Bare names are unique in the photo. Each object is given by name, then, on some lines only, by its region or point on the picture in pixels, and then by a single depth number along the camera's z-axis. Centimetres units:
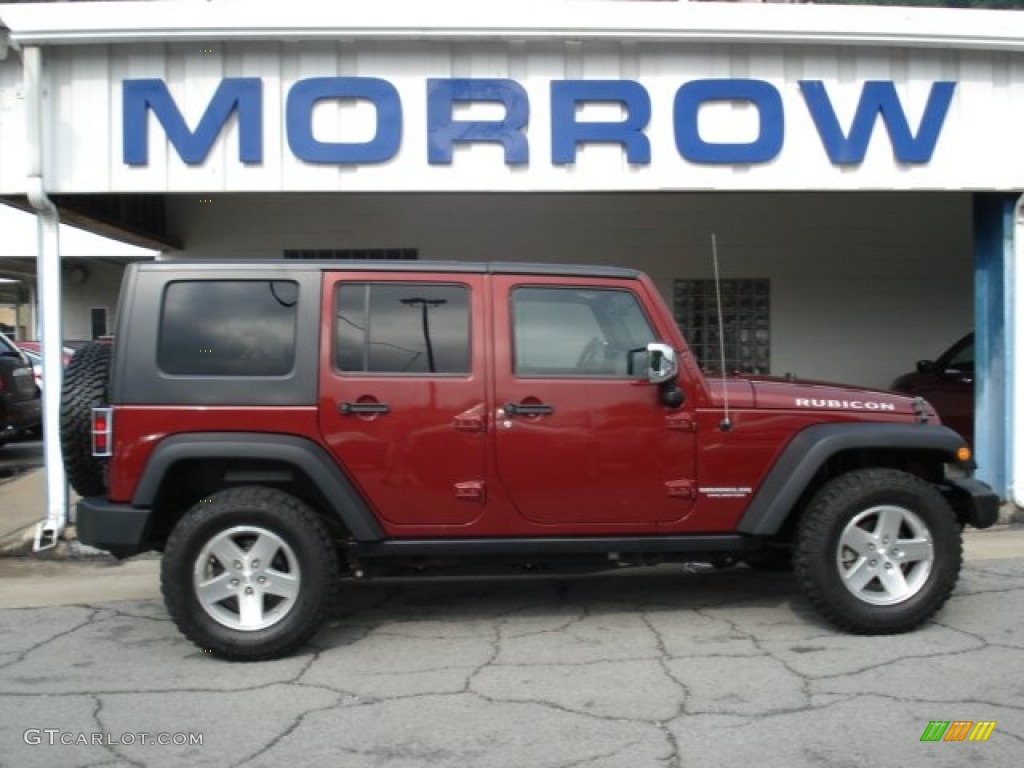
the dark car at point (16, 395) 1076
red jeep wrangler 439
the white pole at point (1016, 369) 765
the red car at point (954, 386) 919
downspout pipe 689
